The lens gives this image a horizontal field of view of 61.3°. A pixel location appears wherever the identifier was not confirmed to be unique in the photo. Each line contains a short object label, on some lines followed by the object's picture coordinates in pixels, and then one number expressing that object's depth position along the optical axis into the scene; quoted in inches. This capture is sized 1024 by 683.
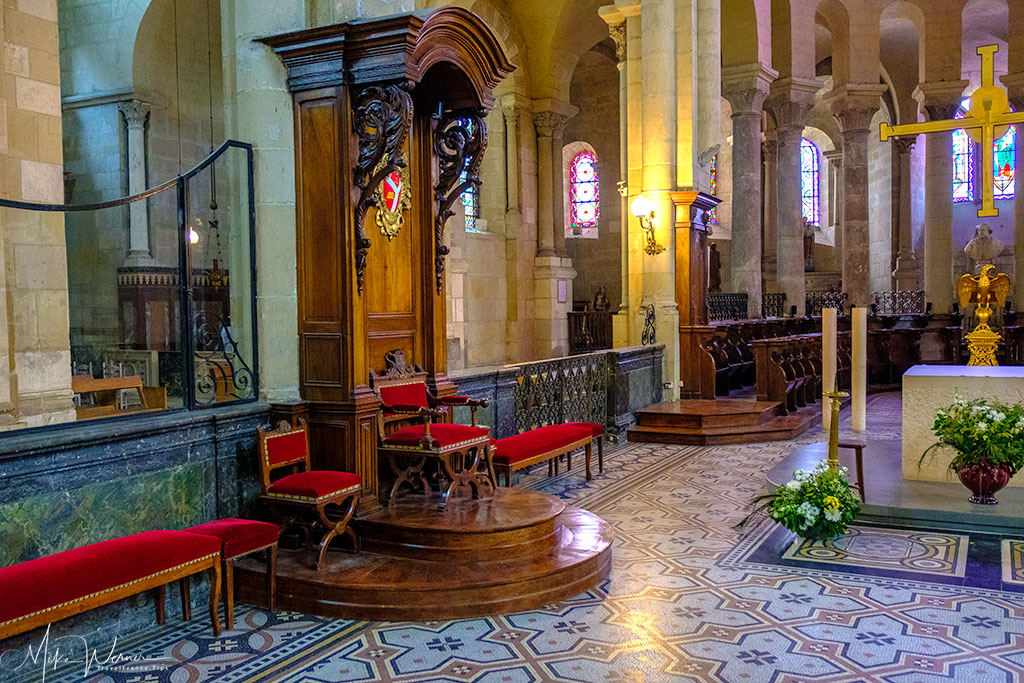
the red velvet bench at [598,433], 314.5
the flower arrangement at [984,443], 231.3
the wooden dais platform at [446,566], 174.6
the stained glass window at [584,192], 896.9
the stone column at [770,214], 892.0
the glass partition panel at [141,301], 208.2
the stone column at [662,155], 463.8
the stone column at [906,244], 952.9
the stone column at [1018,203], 700.7
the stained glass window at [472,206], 652.7
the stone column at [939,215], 749.6
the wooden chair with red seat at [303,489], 182.4
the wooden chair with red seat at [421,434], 209.0
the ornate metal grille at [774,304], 713.0
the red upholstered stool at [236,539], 166.7
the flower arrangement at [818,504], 217.6
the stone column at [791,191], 708.7
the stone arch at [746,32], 623.8
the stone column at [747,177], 642.2
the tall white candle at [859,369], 276.8
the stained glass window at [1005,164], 1049.5
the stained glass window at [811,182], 1056.8
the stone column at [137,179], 481.1
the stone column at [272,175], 201.6
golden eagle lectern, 347.9
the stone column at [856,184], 737.6
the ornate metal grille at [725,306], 610.2
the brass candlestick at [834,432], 226.8
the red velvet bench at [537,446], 262.4
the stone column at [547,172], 696.4
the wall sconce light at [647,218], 463.8
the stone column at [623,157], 490.3
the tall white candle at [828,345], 273.9
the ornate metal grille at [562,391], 335.0
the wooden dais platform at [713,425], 395.5
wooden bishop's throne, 180.7
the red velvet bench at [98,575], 131.0
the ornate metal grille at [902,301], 805.3
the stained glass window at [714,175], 871.7
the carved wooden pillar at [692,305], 476.7
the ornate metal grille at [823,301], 790.4
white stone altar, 259.0
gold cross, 325.7
